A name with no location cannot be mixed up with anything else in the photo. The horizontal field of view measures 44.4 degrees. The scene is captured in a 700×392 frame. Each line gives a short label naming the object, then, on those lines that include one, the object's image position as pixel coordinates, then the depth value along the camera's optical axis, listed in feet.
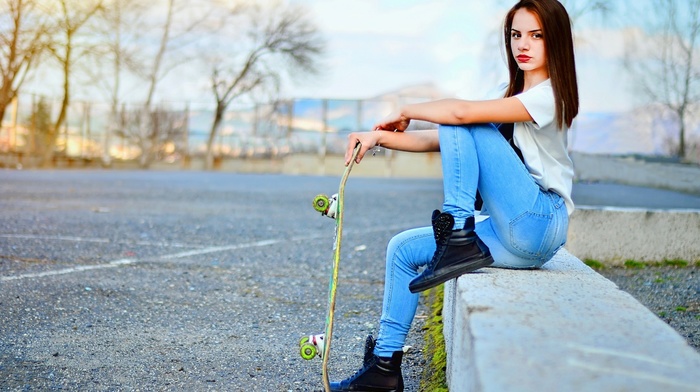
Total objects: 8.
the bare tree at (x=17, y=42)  65.62
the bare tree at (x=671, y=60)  40.75
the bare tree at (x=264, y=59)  117.39
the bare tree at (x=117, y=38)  80.12
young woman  9.59
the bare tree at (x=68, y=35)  75.36
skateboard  9.52
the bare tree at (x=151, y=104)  103.65
